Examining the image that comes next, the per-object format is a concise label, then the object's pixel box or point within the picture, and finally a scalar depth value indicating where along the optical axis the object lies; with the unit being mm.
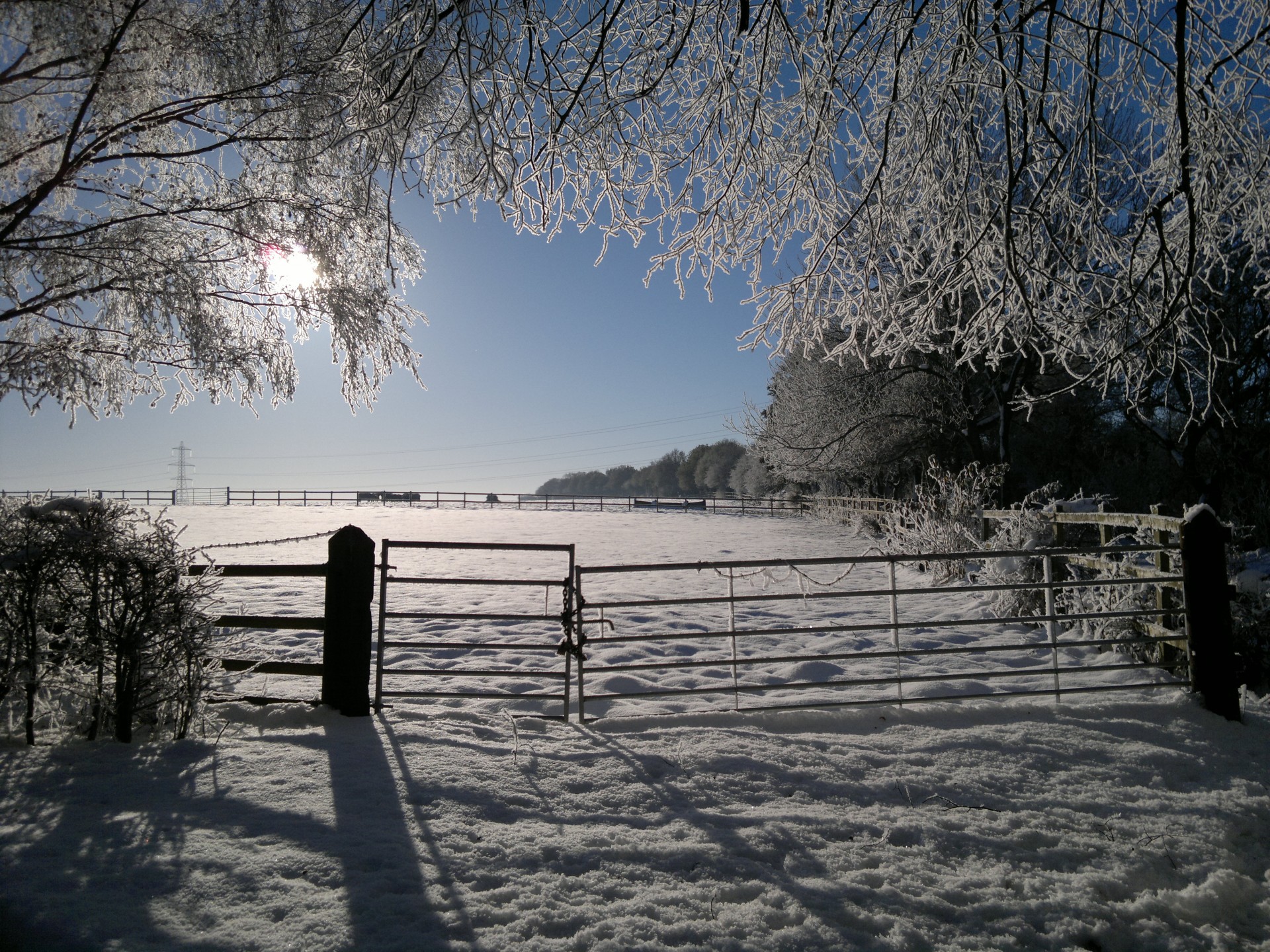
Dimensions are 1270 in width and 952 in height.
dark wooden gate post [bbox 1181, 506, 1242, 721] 4695
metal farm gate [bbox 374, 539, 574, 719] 4770
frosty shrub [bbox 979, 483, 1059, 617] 8383
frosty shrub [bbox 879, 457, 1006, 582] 11227
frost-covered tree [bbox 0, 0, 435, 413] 5840
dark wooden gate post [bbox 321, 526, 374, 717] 4527
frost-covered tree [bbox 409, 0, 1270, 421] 2871
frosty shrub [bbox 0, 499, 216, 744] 3658
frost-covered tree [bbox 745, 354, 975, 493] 18938
